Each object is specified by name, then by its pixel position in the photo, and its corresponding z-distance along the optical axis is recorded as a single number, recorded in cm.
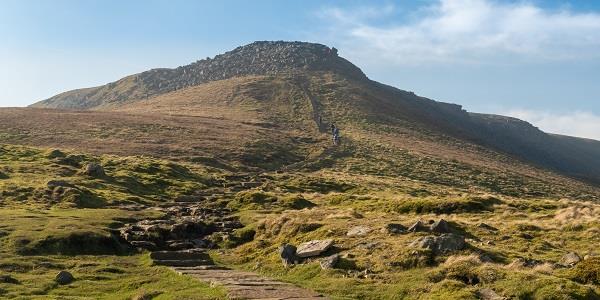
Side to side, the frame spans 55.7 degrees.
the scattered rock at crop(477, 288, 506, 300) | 1947
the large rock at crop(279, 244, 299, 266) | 2803
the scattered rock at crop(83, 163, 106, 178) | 6540
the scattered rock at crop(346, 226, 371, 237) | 3164
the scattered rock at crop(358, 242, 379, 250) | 2809
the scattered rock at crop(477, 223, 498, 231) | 3403
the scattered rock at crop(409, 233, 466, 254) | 2550
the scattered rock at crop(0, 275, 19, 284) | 2374
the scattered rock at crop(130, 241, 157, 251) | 3497
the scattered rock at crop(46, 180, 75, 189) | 5334
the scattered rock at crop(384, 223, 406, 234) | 3089
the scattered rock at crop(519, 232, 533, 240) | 3172
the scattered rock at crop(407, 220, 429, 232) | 3076
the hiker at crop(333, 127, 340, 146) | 11691
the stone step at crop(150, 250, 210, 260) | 3103
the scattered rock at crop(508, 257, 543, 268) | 2308
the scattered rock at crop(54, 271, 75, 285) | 2469
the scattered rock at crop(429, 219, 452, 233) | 3067
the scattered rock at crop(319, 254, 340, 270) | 2587
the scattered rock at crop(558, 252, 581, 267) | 2426
